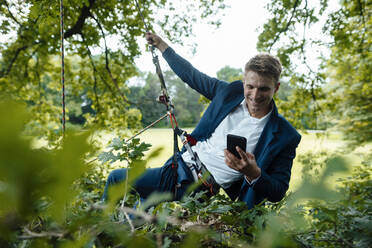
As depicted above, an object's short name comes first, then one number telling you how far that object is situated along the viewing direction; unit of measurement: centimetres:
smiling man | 164
